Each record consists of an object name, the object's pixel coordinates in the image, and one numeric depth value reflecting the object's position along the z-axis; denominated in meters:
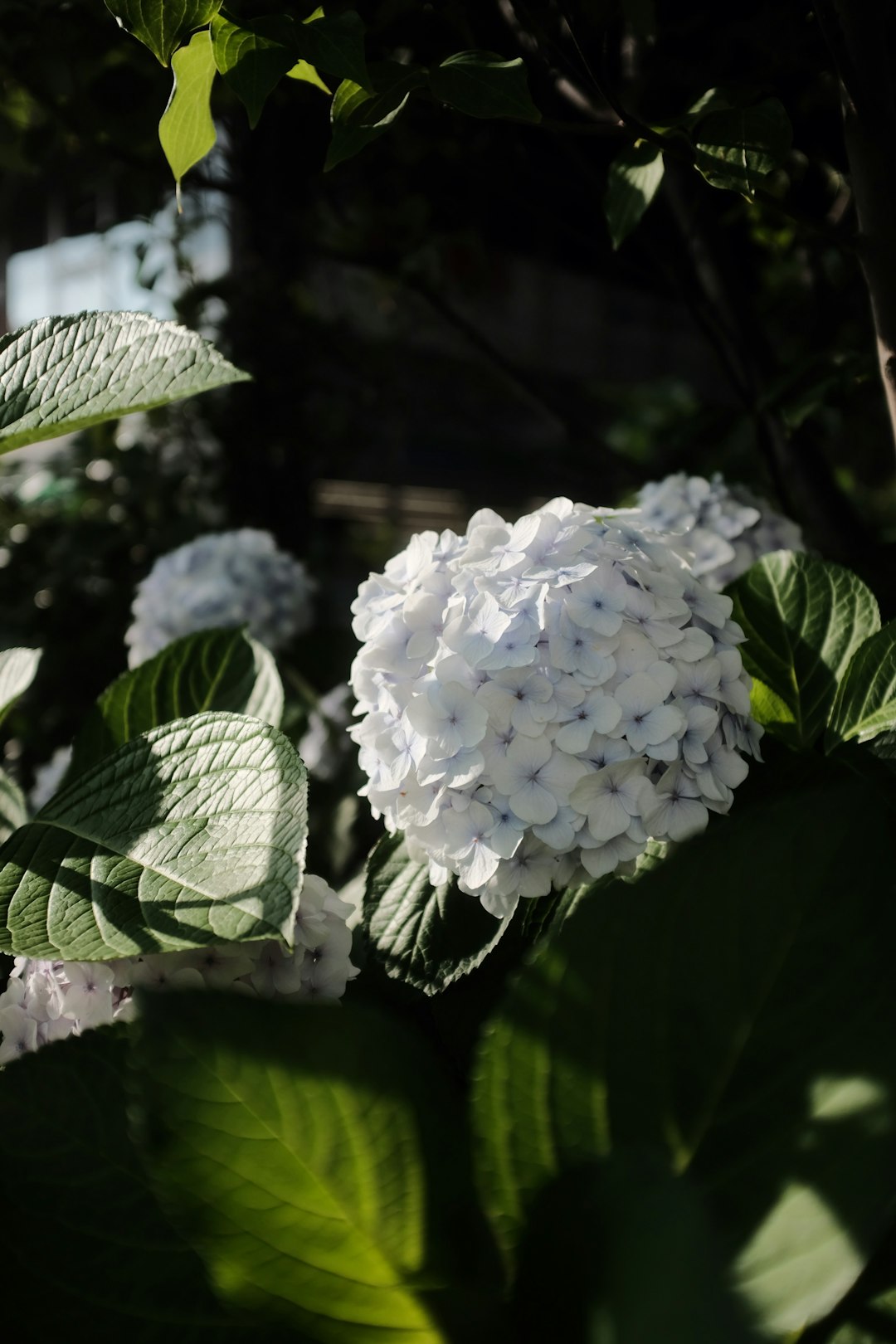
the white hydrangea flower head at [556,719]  0.56
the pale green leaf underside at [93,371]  0.51
